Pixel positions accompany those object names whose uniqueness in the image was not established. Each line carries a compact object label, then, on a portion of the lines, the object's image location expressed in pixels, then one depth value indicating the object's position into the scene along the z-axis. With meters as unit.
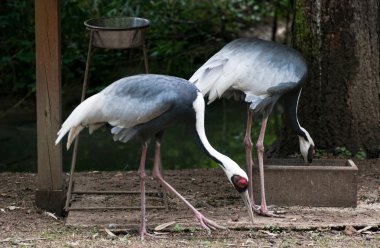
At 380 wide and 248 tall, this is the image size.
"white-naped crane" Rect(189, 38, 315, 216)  13.19
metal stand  12.95
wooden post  13.22
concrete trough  13.27
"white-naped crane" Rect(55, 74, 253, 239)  11.85
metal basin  12.94
